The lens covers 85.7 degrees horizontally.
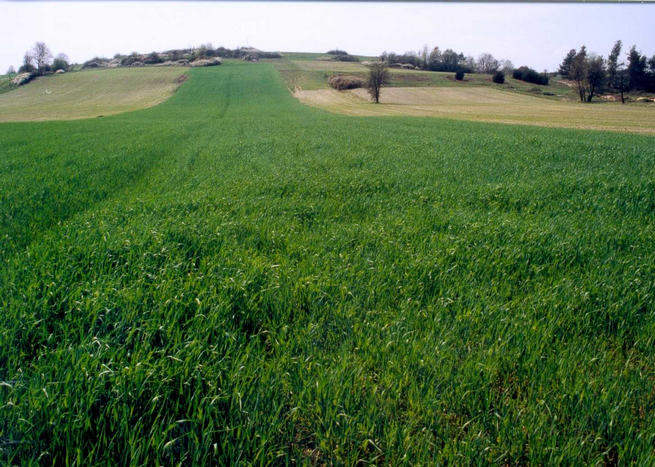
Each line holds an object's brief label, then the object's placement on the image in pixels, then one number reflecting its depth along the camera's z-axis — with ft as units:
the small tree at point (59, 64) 359.01
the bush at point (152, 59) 401.08
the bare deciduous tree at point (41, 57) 341.21
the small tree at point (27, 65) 338.54
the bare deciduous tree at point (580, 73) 262.67
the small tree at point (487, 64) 457.27
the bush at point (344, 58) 456.04
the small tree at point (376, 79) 223.71
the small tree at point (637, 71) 285.43
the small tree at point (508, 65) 377.05
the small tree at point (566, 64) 385.29
